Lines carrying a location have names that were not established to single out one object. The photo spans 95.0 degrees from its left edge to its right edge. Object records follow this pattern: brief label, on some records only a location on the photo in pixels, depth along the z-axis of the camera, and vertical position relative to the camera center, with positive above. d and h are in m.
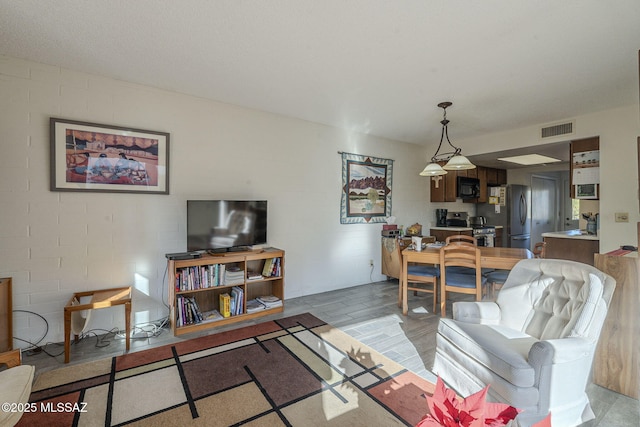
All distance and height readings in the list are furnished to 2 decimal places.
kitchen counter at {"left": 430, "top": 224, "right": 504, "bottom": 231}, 5.52 -0.35
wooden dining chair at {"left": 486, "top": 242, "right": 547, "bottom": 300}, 3.40 -0.79
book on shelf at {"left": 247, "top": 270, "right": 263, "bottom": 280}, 3.34 -0.76
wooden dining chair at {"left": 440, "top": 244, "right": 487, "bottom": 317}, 3.10 -0.66
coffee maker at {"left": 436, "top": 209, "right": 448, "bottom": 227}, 5.95 -0.16
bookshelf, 2.89 -0.86
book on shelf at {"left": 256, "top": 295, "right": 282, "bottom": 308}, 3.41 -1.08
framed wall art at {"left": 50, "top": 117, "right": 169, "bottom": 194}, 2.64 +0.50
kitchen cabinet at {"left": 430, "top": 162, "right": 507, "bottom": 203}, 5.59 +0.59
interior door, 6.91 +0.11
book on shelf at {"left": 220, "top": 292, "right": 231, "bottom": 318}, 3.13 -1.02
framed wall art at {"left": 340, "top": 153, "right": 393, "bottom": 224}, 4.63 +0.35
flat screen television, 3.06 -0.16
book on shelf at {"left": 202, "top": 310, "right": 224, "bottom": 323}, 3.04 -1.13
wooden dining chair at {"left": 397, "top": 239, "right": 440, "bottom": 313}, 3.55 -0.81
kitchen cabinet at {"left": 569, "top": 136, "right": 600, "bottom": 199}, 3.77 +0.85
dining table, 3.02 -0.52
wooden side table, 2.34 -0.79
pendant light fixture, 3.23 +0.52
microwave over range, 5.64 +0.45
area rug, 1.77 -1.25
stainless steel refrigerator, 6.33 -0.12
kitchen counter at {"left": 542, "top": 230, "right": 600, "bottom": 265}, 3.84 -0.48
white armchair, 1.61 -0.84
